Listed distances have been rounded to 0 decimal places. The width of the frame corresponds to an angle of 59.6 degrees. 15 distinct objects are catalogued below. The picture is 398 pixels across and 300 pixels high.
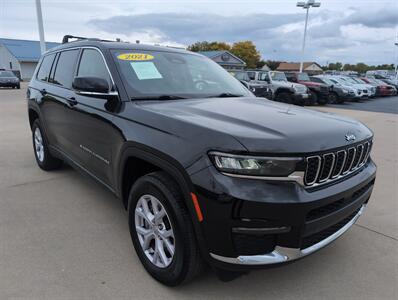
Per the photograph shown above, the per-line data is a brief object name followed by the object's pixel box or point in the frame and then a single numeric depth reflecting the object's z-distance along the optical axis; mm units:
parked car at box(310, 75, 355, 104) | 20172
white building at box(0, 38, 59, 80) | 53969
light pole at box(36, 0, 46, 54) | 22203
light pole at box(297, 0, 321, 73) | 31984
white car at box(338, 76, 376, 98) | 22828
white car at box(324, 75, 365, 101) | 20980
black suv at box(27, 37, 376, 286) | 2115
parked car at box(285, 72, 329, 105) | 18719
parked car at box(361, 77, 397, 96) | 28152
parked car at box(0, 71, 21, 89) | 27250
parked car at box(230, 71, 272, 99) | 15819
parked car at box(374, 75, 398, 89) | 32378
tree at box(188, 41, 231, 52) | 85175
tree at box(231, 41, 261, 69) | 82394
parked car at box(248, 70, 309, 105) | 16578
